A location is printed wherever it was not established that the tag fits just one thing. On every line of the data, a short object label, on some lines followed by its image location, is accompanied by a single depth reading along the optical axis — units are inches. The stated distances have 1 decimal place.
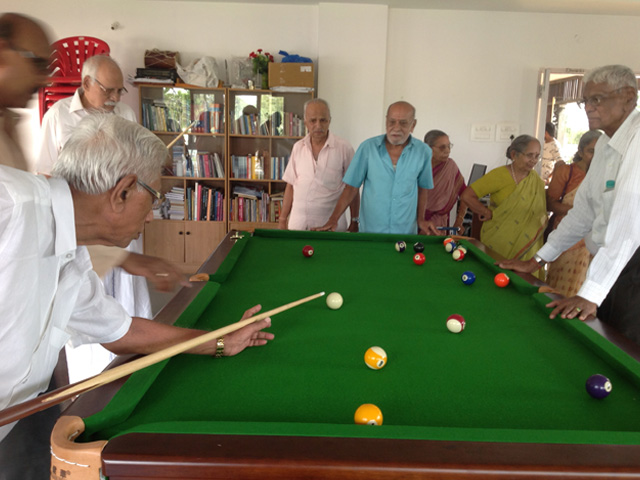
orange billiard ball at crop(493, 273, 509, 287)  82.2
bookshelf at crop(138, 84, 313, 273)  219.5
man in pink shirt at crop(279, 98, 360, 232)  154.8
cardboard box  208.7
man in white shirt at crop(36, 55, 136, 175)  116.0
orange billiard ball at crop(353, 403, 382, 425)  39.6
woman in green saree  144.6
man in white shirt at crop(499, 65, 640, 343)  70.9
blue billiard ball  83.8
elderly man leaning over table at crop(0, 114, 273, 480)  41.7
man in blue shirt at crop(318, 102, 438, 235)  136.6
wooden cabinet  225.0
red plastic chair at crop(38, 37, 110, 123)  198.1
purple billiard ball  45.5
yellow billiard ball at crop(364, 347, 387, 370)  50.6
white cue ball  70.6
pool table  34.0
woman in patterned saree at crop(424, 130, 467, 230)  173.8
